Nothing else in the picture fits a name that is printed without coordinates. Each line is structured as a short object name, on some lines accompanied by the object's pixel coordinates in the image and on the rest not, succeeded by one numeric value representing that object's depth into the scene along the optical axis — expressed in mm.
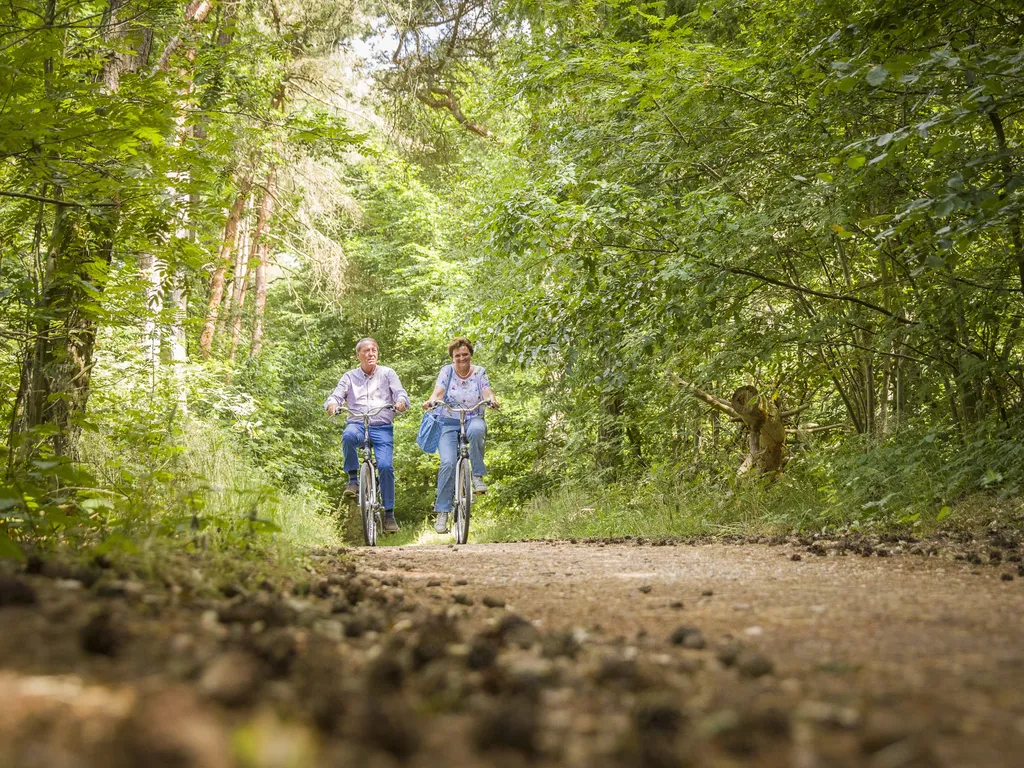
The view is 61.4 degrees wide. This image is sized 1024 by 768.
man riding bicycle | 9398
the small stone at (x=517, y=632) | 2377
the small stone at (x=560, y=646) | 2211
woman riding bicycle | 9508
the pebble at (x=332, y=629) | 2279
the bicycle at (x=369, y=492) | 9281
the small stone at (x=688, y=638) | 2423
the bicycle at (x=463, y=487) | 9336
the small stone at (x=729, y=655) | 2148
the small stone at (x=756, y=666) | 2023
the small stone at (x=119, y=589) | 2293
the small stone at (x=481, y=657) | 1966
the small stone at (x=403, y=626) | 2534
